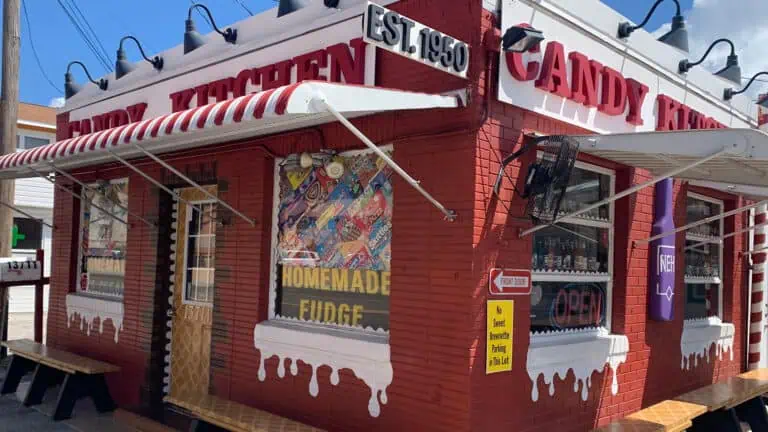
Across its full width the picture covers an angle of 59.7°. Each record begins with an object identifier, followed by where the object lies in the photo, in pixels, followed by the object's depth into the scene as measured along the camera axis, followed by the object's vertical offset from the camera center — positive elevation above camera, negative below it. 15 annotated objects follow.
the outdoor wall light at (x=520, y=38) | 4.39 +1.43
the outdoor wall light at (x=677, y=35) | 6.78 +2.27
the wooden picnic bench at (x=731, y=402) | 6.00 -1.30
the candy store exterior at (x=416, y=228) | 4.43 +0.19
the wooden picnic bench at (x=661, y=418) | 5.13 -1.28
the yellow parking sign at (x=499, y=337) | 4.39 -0.56
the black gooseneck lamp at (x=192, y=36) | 6.96 +2.21
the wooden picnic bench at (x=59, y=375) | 7.05 -1.54
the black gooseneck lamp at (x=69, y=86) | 9.36 +2.15
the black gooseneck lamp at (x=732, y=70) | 7.78 +2.21
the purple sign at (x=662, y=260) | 6.04 -0.01
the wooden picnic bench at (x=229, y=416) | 4.92 -1.32
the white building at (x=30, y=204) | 19.06 +1.01
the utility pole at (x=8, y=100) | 10.70 +2.24
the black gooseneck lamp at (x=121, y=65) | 8.30 +2.20
